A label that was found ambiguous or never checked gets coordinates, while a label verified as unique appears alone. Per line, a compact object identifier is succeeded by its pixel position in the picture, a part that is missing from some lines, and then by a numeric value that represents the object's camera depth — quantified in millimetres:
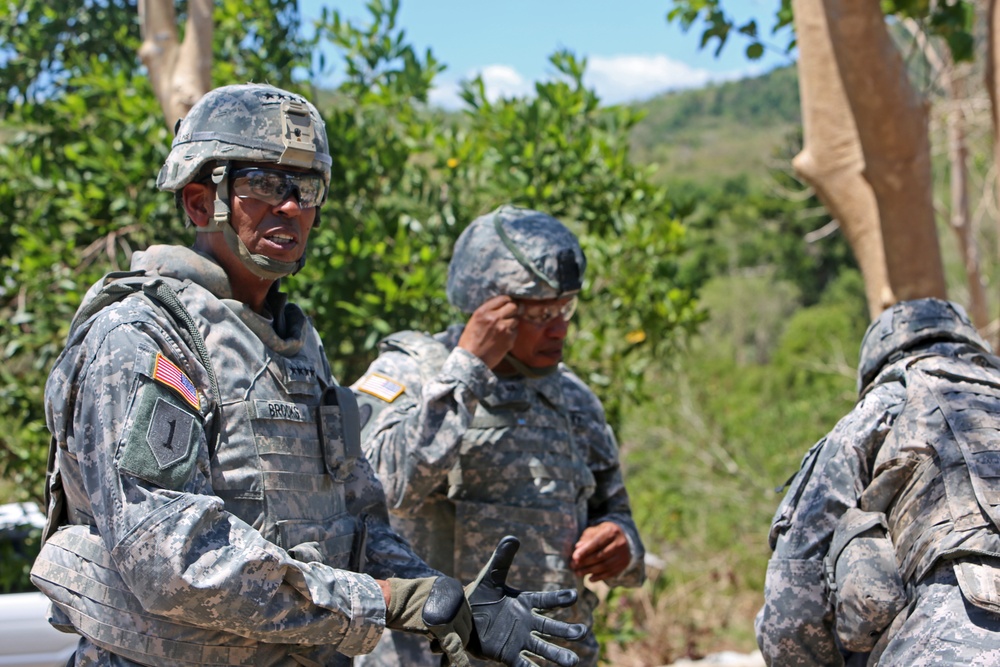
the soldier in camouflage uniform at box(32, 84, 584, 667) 1891
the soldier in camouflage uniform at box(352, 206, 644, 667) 3086
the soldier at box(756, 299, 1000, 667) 2379
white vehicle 4688
